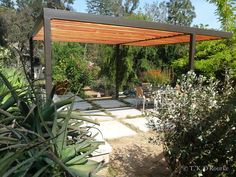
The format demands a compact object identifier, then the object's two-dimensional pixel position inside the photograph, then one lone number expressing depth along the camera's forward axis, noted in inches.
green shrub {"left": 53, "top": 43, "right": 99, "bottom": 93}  445.1
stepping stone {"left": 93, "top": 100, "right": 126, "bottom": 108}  353.2
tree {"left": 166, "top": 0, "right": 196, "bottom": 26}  1595.7
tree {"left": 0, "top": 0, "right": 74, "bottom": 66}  948.6
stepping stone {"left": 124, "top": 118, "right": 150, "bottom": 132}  242.9
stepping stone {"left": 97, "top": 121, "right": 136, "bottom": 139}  217.5
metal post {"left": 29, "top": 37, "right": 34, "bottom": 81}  307.0
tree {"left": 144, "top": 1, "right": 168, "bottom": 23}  1250.7
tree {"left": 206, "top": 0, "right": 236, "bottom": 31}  320.5
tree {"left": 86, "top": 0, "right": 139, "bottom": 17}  1395.1
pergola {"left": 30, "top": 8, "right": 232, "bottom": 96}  168.3
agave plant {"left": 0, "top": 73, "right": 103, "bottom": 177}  53.2
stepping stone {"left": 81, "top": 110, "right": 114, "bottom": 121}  275.7
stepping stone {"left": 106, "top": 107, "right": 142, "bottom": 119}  295.1
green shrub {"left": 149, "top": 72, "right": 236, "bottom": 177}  117.3
